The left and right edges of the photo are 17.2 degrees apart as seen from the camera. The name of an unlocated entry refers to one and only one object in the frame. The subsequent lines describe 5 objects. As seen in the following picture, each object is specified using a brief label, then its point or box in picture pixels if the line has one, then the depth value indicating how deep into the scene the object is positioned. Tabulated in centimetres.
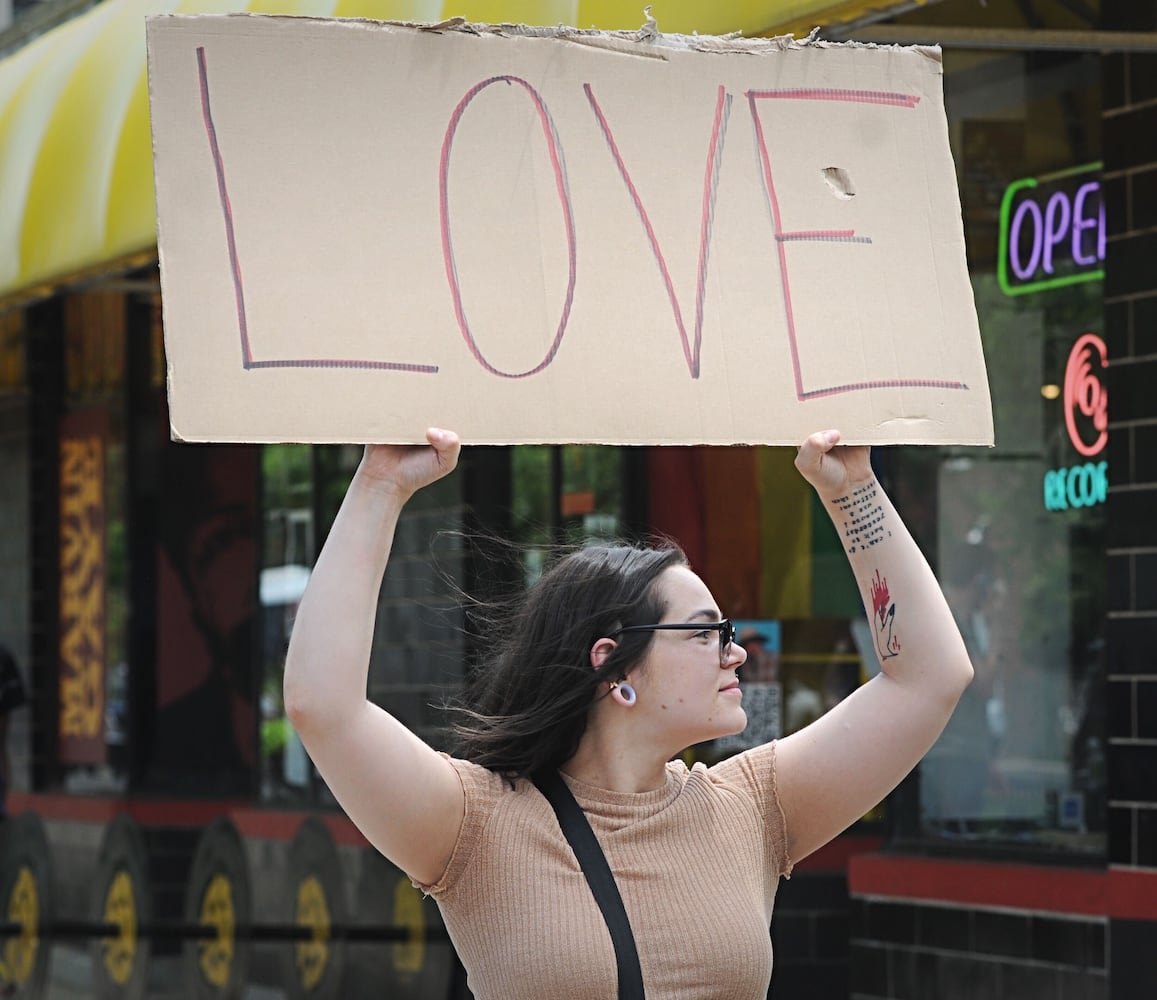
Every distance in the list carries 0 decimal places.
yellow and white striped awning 1223
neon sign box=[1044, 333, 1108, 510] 1257
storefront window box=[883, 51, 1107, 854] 1282
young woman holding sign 501
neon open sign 1268
